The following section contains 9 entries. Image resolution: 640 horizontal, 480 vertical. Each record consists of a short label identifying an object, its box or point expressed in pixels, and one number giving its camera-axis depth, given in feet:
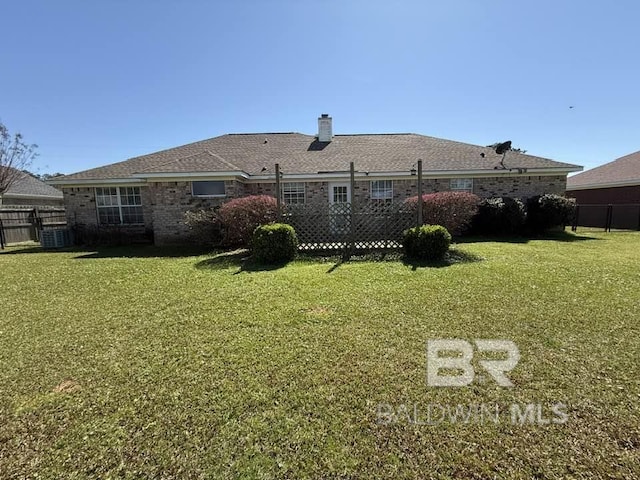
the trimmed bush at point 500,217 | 41.39
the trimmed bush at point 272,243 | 27.71
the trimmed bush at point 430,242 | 27.02
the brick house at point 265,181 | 40.16
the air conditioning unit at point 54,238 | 43.21
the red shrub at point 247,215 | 32.76
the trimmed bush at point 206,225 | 34.99
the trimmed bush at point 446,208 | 33.22
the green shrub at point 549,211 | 41.78
